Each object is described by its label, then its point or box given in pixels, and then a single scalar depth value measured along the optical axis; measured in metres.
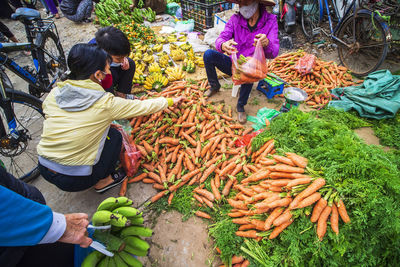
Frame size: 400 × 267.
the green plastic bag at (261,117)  3.52
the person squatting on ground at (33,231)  1.02
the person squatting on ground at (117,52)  2.77
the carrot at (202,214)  2.38
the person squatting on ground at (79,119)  1.92
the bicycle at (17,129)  2.58
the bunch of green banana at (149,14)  7.18
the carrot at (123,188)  2.64
